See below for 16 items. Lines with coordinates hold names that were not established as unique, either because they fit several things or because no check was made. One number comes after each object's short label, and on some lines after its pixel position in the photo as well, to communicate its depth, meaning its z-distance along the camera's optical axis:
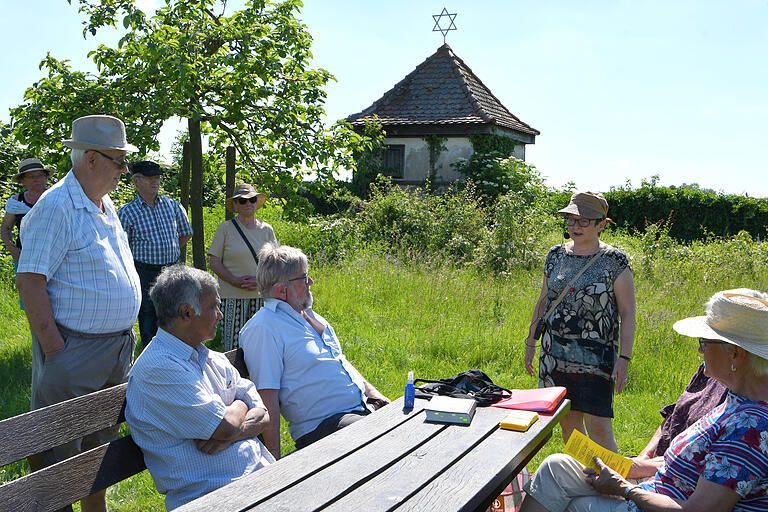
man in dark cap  5.56
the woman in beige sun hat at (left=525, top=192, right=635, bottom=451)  4.19
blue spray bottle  3.27
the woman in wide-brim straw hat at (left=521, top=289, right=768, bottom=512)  2.30
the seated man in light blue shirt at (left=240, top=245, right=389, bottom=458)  3.33
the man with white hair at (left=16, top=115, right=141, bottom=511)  3.14
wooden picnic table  2.19
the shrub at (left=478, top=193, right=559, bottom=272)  11.62
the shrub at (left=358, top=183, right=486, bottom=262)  13.36
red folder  3.34
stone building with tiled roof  19.73
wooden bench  2.32
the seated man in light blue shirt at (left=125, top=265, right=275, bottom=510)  2.63
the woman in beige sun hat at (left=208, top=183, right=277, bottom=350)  6.03
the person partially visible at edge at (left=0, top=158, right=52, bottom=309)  6.22
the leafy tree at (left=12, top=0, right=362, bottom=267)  7.39
